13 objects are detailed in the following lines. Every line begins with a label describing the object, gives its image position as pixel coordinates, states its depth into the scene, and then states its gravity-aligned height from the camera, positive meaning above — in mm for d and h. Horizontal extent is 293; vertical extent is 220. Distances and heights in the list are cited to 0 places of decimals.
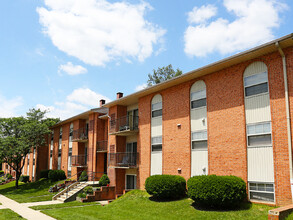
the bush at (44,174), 33844 -3422
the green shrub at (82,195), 19559 -3490
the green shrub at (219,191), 11703 -1936
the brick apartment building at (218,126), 11766 +1191
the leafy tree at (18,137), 29078 +1144
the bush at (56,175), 30141 -3167
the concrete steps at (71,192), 20089 -3535
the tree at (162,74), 41650 +11288
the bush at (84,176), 24347 -2683
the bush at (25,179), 38500 -4610
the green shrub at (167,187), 14883 -2210
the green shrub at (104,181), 21672 -2743
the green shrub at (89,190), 19955 -3219
